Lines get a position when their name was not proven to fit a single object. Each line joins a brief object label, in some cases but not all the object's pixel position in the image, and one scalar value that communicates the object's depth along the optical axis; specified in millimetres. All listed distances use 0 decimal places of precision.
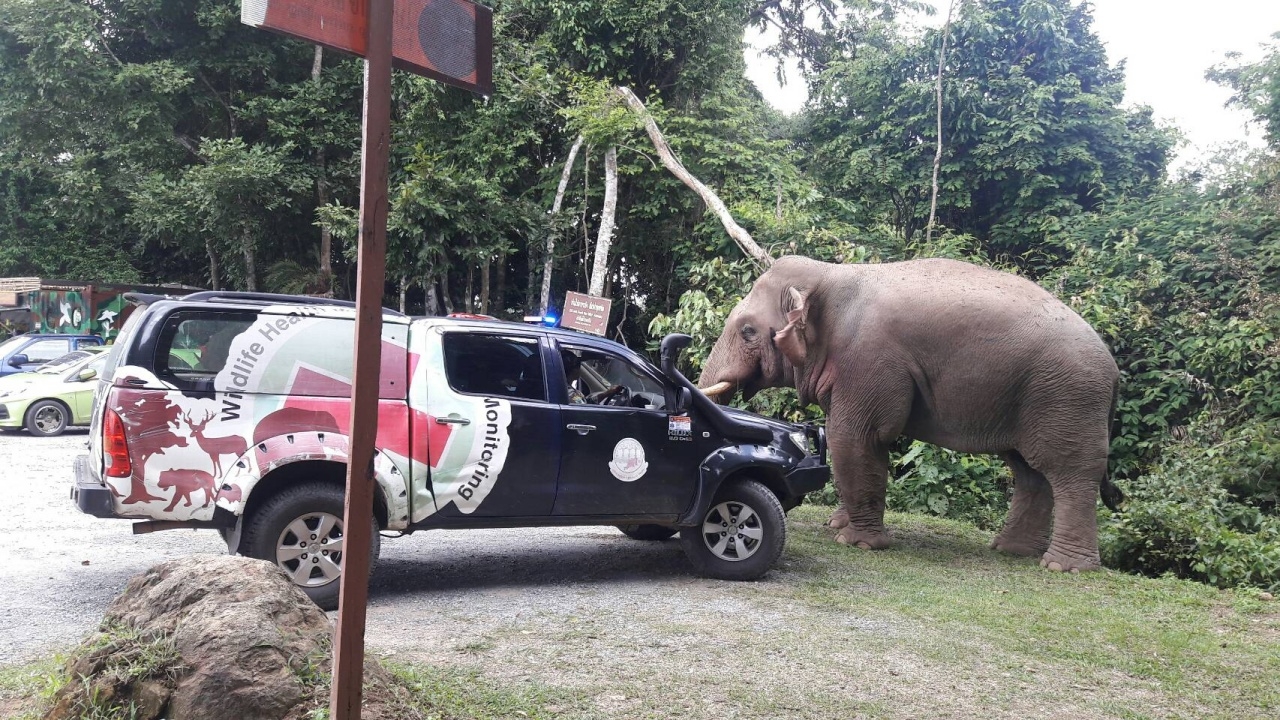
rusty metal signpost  3000
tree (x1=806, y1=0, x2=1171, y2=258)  17469
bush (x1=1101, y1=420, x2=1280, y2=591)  7961
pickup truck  5605
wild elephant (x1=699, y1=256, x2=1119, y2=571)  8250
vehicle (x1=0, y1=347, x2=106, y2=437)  14742
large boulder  3594
